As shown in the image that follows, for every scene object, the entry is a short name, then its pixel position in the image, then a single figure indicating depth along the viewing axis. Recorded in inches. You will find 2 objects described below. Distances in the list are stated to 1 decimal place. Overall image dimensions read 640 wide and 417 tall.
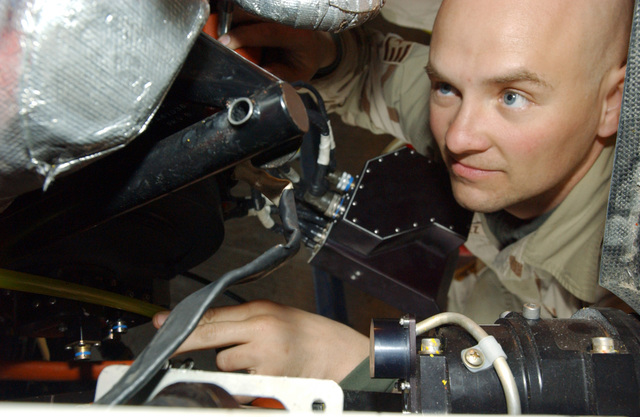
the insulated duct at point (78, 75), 12.2
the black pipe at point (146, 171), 16.6
